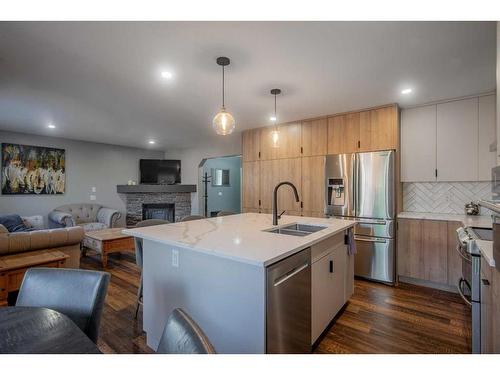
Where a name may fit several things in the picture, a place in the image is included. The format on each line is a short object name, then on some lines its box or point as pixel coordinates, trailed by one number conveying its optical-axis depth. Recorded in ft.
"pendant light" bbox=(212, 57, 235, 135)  7.58
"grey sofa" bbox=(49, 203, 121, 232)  16.17
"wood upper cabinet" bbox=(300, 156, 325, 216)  12.70
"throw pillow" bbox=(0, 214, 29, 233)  13.93
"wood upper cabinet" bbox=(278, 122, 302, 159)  13.65
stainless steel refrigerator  10.65
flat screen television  22.68
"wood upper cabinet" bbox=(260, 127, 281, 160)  14.54
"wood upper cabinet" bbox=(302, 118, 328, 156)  12.73
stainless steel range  5.35
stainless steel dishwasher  4.42
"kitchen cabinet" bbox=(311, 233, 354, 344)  5.95
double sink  7.42
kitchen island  4.45
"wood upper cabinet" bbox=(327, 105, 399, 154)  10.93
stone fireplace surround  21.76
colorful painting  16.24
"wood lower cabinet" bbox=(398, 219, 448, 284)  9.95
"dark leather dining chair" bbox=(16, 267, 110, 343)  3.94
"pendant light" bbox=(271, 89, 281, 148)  9.48
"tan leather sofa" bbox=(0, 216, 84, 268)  9.06
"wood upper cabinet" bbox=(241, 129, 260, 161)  15.31
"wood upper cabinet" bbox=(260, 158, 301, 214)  13.62
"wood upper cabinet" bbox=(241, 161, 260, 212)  15.24
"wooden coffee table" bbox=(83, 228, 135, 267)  12.71
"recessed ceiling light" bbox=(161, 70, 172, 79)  7.96
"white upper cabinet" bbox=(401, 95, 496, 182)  9.93
